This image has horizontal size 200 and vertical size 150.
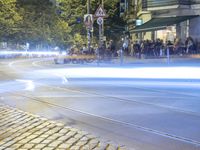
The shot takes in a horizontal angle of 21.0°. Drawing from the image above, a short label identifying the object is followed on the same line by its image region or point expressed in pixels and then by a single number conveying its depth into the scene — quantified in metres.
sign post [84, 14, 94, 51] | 35.75
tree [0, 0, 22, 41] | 60.69
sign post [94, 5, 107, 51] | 31.83
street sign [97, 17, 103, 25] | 32.15
